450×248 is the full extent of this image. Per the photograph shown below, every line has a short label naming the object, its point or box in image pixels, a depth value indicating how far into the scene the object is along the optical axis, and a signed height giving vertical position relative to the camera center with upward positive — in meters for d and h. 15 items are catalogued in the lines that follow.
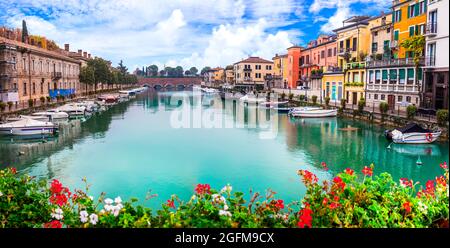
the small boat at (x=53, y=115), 24.50 -1.61
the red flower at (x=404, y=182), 4.06 -1.01
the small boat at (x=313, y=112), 29.24 -1.64
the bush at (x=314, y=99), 33.49 -0.65
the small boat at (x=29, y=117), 21.42 -1.59
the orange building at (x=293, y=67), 41.48 +2.88
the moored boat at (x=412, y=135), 15.99 -1.92
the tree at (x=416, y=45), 19.86 +2.61
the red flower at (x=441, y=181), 4.09 -1.00
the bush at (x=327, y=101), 31.02 -0.77
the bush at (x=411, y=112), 16.98 -0.93
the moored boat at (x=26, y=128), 20.27 -1.99
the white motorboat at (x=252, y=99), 41.89 -0.83
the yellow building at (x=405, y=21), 22.06 +4.45
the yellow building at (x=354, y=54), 29.56 +3.19
